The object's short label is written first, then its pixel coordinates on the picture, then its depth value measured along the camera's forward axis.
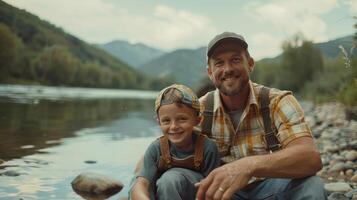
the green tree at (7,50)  51.01
